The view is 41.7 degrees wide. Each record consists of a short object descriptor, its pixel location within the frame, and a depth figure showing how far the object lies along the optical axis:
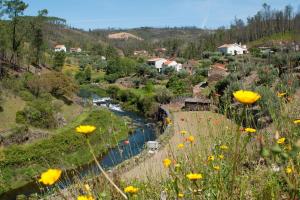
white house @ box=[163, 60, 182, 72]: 63.24
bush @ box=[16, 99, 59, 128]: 26.88
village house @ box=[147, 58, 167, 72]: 67.47
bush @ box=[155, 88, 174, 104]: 40.06
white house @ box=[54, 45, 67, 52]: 103.96
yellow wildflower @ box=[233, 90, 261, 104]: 1.56
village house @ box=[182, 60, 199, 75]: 59.89
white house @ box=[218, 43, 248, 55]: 68.28
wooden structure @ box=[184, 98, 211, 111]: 33.68
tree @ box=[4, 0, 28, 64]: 39.12
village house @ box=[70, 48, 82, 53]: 104.97
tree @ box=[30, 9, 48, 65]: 44.16
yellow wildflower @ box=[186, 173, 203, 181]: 1.92
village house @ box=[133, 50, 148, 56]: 102.44
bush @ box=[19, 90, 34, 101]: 30.77
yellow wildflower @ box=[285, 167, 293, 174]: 2.17
